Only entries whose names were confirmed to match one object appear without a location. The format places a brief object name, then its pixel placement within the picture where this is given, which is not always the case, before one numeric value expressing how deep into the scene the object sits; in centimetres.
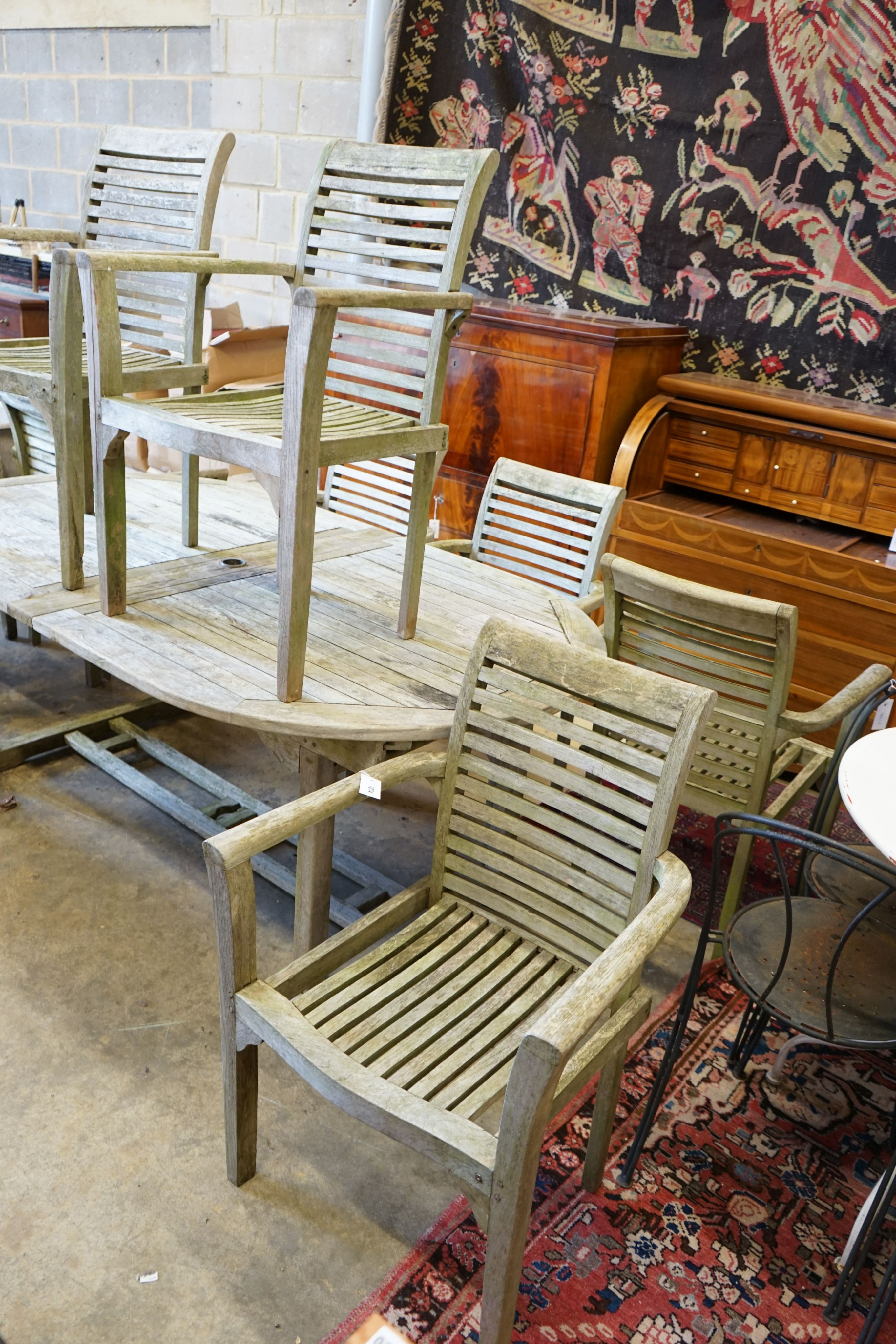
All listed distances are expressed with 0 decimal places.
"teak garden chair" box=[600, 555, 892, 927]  199
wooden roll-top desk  305
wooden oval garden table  186
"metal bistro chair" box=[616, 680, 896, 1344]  146
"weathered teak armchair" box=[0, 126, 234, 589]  216
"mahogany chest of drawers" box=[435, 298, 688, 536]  330
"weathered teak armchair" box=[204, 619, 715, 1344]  124
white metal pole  381
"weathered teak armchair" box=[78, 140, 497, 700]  168
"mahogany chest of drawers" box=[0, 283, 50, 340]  477
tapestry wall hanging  315
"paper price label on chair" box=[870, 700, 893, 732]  299
